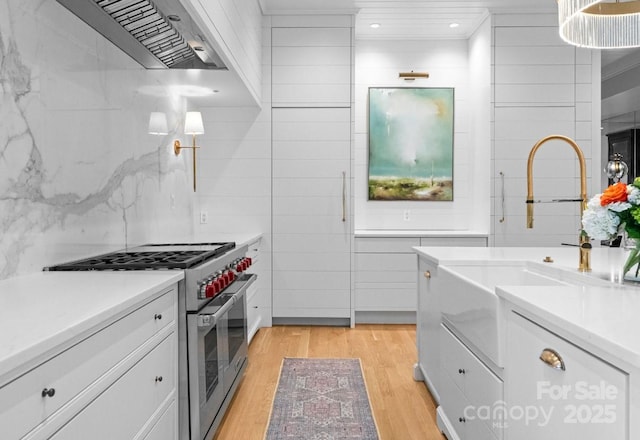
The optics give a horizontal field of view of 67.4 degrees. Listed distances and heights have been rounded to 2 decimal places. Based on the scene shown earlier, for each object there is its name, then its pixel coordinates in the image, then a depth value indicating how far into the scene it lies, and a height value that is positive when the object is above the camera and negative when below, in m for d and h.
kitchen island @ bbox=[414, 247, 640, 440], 0.90 -0.34
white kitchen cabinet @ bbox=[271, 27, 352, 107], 4.25 +1.29
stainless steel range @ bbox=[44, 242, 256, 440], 1.85 -0.44
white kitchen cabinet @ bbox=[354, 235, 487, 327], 4.34 -0.57
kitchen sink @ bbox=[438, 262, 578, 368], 1.54 -0.33
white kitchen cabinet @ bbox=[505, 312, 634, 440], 0.88 -0.39
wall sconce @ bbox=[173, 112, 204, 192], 3.44 +0.62
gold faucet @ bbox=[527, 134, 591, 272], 1.68 +0.01
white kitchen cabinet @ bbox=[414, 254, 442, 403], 2.49 -0.66
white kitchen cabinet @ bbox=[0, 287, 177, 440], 0.90 -0.41
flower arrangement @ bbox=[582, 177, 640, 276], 1.42 -0.01
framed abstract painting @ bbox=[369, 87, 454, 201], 4.74 +0.73
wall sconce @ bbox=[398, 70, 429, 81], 4.71 +1.34
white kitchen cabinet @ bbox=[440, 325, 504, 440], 1.59 -0.70
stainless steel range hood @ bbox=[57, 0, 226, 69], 1.95 +0.84
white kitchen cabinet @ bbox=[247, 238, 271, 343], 3.69 -0.72
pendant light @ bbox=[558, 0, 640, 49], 1.99 +0.78
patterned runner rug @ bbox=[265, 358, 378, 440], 2.30 -1.06
